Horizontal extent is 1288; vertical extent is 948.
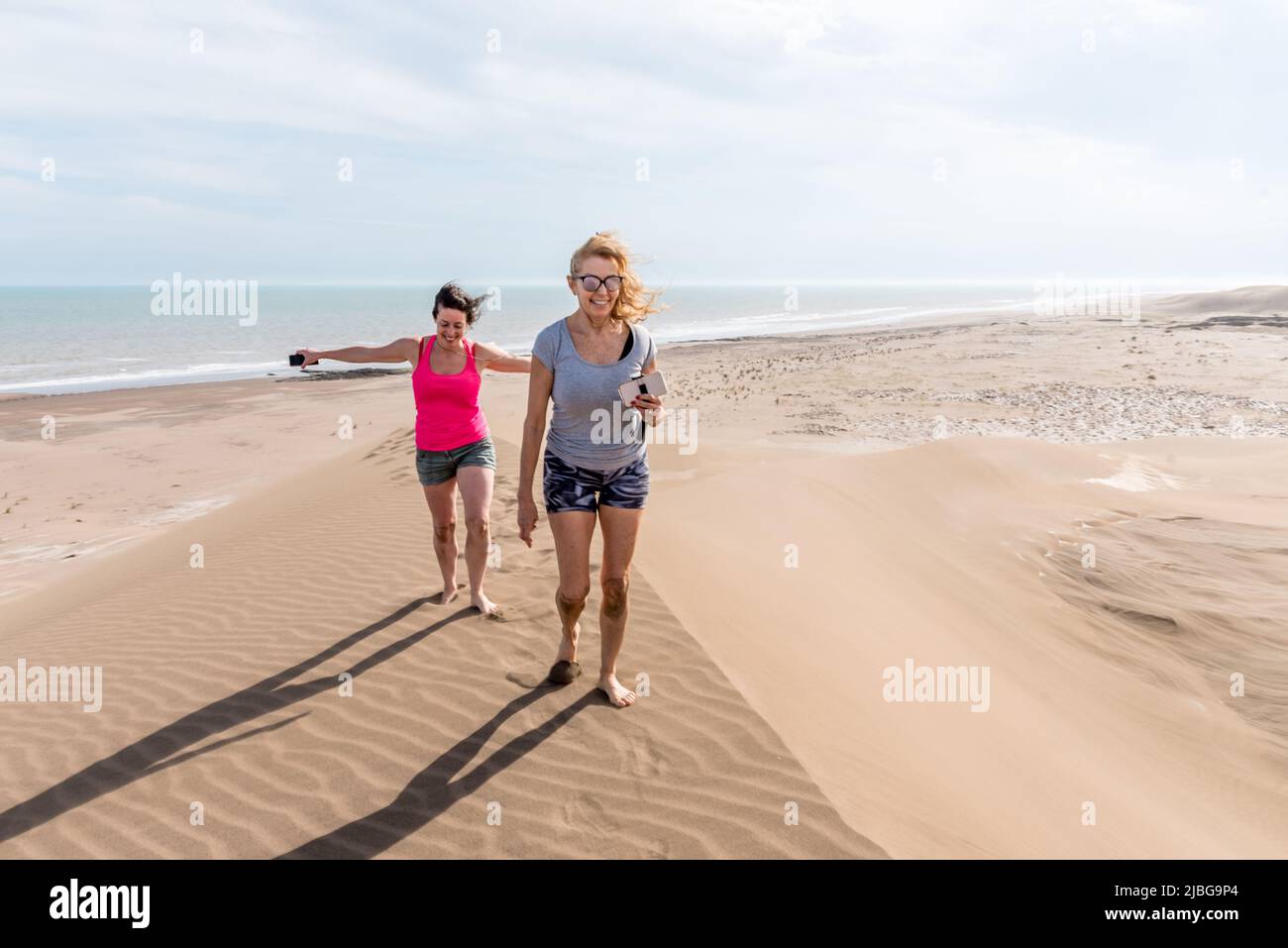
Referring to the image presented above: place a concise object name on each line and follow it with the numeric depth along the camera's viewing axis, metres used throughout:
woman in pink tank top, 4.82
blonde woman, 3.41
